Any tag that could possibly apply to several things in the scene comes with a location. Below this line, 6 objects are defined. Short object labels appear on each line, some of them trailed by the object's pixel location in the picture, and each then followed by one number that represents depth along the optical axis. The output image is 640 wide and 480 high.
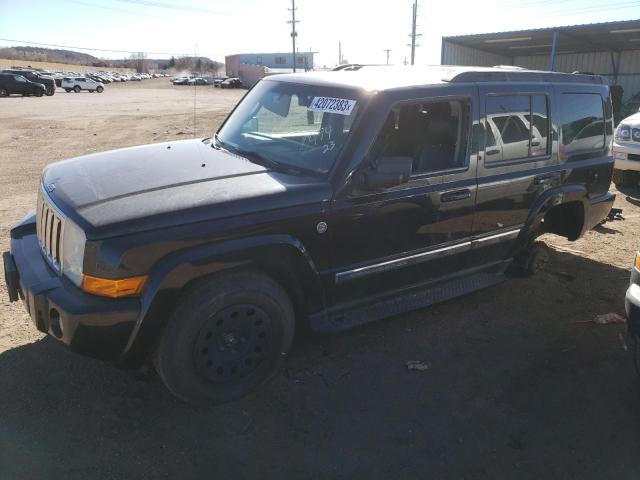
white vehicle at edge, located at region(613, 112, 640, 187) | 8.46
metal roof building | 24.53
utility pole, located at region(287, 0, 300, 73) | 63.59
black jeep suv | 2.72
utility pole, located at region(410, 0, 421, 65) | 52.69
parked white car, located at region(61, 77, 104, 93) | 45.62
